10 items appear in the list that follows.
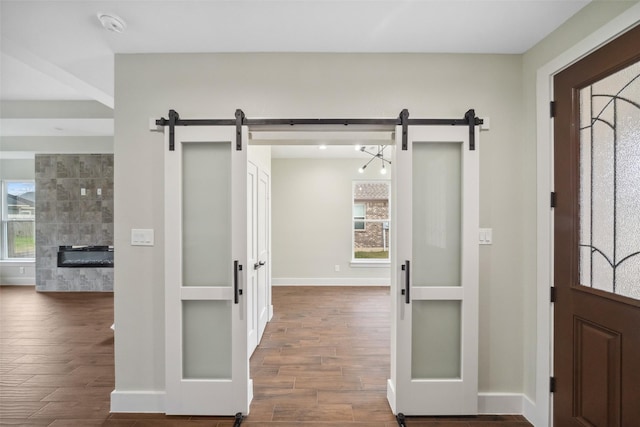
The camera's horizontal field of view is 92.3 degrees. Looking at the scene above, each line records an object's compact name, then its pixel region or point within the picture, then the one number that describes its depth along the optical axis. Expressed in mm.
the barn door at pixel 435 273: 2219
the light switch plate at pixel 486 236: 2303
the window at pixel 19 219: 6496
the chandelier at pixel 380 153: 5434
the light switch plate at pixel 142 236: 2293
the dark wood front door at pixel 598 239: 1561
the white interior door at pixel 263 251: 3670
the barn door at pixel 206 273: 2217
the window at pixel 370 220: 6656
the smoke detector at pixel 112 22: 1876
